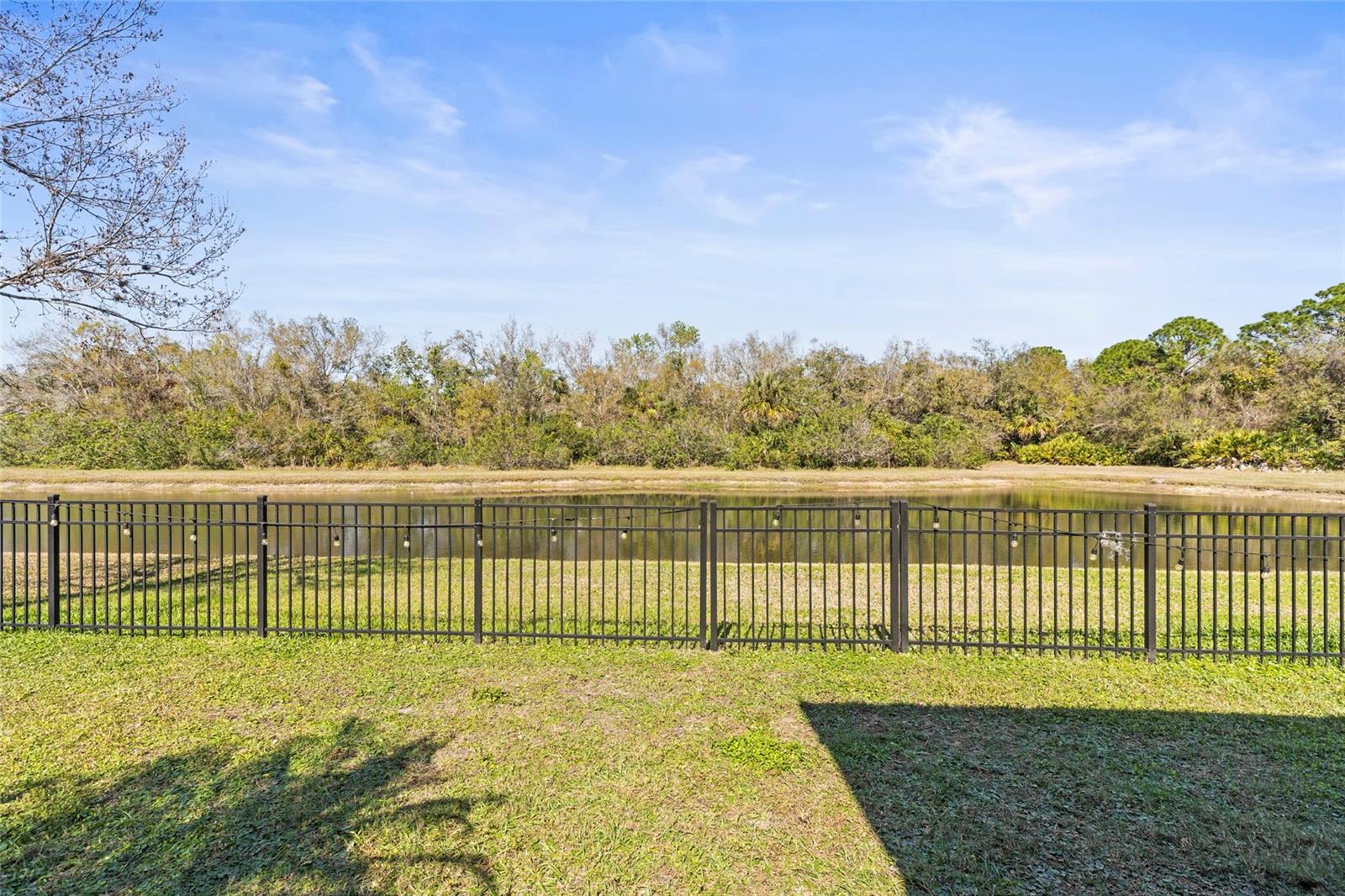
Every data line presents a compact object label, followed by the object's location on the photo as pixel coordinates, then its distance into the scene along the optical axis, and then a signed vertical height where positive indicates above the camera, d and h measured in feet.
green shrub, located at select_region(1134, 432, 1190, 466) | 129.70 -0.33
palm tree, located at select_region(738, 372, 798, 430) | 135.33 +8.07
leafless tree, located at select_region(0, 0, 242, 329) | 27.45 +9.49
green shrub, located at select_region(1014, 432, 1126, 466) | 136.46 -1.15
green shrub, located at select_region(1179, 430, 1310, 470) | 116.57 -0.72
